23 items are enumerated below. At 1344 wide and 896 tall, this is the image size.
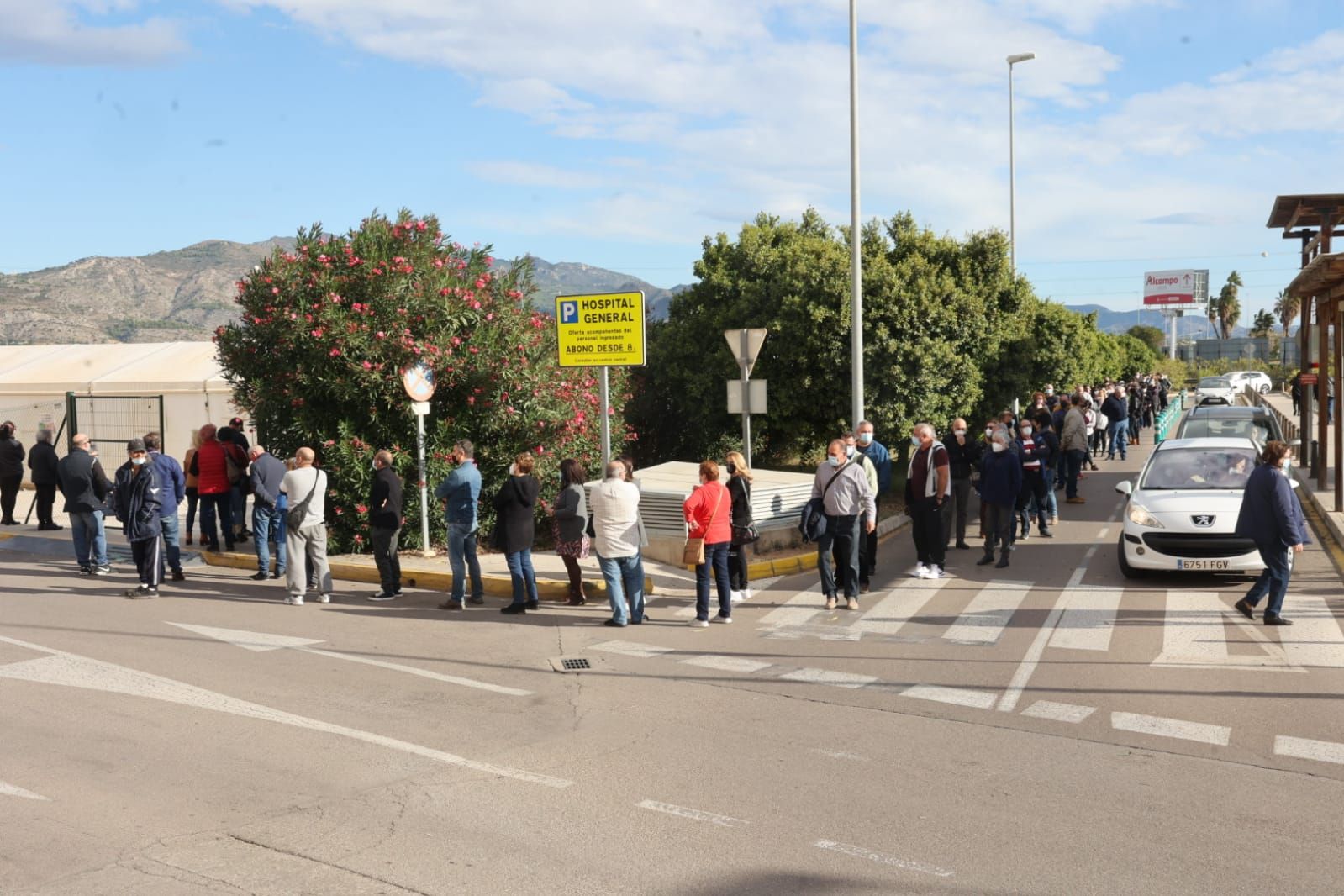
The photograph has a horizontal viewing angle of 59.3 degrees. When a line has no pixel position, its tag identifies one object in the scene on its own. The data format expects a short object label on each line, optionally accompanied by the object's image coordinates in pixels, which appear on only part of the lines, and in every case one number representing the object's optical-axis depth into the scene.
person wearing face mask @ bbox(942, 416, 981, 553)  15.08
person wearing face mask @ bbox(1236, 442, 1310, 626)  10.20
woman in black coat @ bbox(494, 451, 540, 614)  11.77
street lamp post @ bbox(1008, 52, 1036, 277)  31.14
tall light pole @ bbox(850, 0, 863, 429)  17.50
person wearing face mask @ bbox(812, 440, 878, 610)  11.85
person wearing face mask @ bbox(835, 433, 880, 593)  12.89
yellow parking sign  14.88
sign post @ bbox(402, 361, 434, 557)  14.05
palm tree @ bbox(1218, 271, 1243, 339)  132.38
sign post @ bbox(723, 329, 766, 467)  15.40
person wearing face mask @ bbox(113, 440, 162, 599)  12.98
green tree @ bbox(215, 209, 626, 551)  15.02
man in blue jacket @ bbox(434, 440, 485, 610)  12.00
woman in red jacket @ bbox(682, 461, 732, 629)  11.29
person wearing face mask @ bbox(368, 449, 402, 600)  12.60
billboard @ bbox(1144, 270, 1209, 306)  148.75
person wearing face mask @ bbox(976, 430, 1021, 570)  13.84
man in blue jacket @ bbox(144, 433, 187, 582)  13.38
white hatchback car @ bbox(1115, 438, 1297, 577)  12.28
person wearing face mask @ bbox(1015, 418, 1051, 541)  16.03
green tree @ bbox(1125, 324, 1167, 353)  127.07
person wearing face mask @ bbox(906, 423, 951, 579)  13.09
